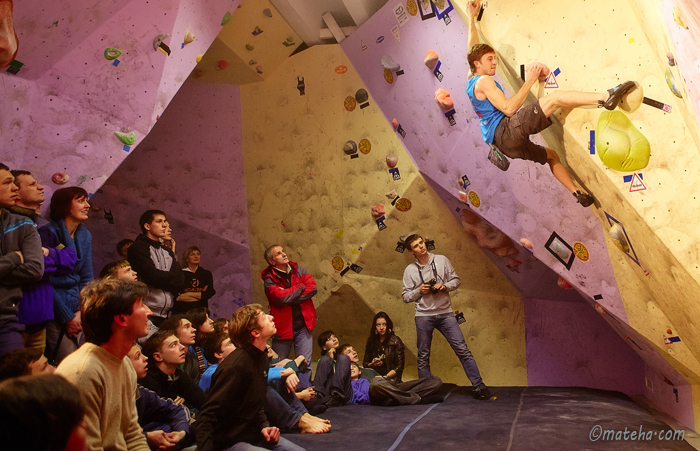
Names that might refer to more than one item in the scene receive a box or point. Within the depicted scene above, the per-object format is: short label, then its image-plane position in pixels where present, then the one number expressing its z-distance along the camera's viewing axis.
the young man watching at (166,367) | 2.96
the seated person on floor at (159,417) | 2.59
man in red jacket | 4.61
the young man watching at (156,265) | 3.68
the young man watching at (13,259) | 2.57
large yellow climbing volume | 2.61
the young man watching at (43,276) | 2.85
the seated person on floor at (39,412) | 1.00
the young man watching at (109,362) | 1.64
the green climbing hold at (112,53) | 3.45
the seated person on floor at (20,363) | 2.00
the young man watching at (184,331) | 3.23
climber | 2.98
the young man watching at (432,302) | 4.54
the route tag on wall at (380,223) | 5.66
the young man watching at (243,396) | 2.43
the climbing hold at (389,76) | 4.55
